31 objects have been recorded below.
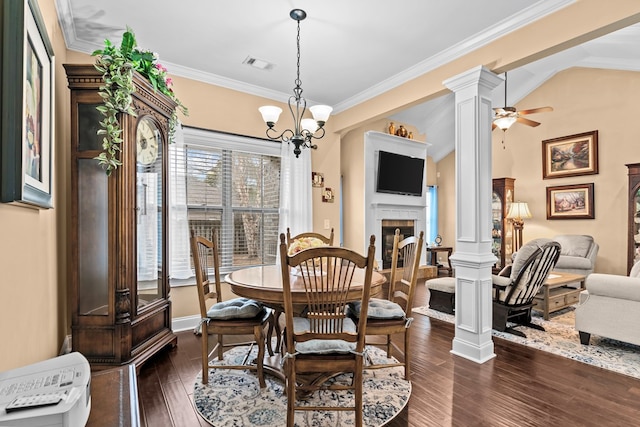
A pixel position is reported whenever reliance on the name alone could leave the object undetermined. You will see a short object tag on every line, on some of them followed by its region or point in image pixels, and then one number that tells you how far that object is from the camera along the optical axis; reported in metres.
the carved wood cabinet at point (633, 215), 5.39
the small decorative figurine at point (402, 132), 6.12
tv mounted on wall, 5.79
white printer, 0.61
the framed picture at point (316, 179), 4.54
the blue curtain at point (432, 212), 8.60
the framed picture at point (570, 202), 6.18
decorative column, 2.82
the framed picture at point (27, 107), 1.01
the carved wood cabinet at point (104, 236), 2.31
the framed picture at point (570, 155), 6.14
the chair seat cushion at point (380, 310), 2.32
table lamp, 6.73
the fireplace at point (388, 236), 6.14
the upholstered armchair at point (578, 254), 5.69
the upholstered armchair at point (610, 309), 2.84
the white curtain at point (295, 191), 4.24
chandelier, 2.60
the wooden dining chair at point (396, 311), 2.29
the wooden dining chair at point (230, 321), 2.28
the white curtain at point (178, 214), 3.46
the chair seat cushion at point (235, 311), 2.29
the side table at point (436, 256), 7.12
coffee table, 3.93
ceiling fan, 4.90
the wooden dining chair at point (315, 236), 3.45
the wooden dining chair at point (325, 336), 1.75
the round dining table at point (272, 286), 2.00
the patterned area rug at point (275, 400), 1.93
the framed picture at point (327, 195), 4.65
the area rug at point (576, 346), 2.73
